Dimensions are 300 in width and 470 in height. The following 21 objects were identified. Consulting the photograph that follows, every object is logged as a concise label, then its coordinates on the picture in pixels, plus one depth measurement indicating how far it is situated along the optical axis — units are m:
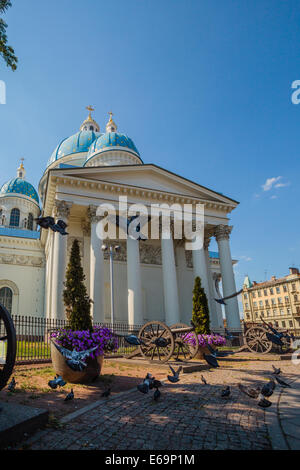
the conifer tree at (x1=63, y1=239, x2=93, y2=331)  7.58
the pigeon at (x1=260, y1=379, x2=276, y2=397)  4.48
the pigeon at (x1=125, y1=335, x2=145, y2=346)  7.68
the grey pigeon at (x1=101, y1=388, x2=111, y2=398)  5.19
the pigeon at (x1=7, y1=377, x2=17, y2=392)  5.43
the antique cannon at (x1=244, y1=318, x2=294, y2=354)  12.83
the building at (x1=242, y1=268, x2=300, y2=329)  55.84
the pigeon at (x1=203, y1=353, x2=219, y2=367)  6.38
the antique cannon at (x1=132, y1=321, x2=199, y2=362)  8.73
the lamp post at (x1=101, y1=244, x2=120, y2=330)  22.97
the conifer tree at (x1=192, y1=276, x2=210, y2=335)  11.97
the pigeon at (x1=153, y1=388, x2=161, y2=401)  4.91
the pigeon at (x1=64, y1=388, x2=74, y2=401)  4.73
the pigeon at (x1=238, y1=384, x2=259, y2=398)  4.65
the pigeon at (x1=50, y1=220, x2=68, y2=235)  7.92
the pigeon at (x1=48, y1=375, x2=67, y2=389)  5.12
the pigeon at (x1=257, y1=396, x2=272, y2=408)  4.20
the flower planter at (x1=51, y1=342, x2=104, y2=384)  6.29
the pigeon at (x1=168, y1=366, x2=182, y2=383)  5.47
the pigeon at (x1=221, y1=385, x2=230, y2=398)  4.95
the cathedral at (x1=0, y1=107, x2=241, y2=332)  18.17
